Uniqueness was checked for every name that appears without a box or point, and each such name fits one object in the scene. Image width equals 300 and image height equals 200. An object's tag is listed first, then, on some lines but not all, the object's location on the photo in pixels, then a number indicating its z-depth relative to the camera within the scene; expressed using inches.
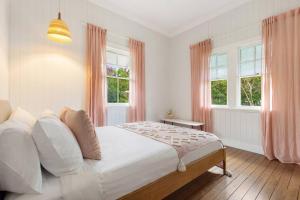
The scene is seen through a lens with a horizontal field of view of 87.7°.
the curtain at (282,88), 97.7
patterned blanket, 66.2
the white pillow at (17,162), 31.7
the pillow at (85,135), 50.8
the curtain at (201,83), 145.5
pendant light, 77.7
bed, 38.7
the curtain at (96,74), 121.3
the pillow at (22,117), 48.4
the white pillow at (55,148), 38.7
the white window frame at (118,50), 138.4
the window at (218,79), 141.1
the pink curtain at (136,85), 149.6
